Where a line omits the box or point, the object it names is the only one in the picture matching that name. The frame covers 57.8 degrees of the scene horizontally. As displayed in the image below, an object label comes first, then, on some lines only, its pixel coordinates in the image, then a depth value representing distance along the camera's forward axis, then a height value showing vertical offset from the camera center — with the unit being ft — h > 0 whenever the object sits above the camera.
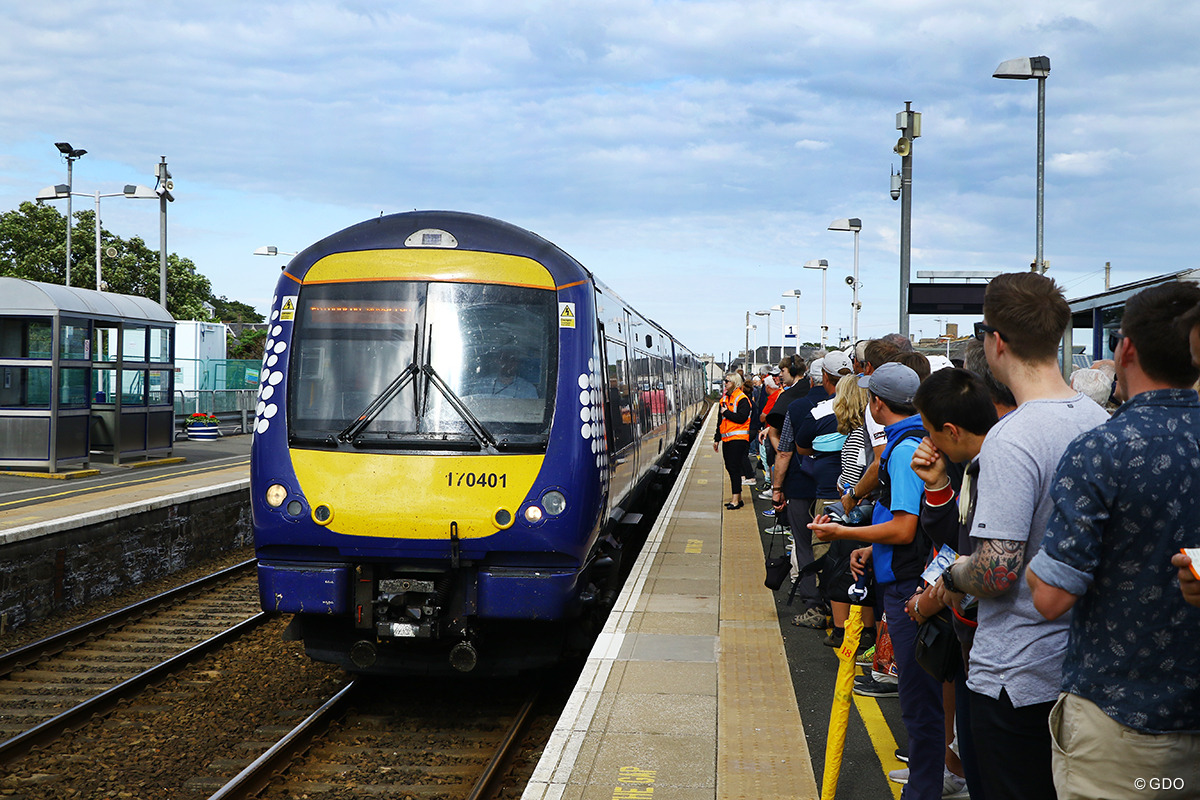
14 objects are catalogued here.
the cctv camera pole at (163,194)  92.63 +15.47
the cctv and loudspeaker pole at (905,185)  48.57 +9.01
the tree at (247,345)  165.48 +4.96
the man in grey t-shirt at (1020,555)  8.93 -1.39
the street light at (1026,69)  47.50 +13.96
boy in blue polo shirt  13.10 -2.39
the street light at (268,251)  119.44 +13.93
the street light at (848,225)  89.23 +13.18
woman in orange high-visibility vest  50.11 -2.50
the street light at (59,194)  106.03 +17.75
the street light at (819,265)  119.65 +13.09
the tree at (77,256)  160.04 +17.93
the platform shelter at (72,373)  54.70 +0.08
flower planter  89.20 -4.71
